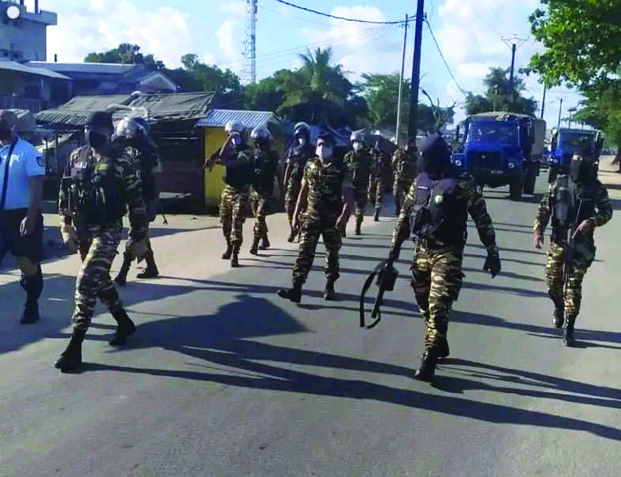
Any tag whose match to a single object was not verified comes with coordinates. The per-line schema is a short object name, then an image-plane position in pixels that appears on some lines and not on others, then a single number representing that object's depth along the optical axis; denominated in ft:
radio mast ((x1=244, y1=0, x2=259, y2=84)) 259.35
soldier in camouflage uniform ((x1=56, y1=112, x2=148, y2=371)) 20.02
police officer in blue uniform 22.88
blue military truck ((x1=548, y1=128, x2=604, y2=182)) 130.56
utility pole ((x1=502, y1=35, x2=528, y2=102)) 237.86
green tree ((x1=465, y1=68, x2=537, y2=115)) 246.27
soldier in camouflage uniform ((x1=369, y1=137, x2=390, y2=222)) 61.00
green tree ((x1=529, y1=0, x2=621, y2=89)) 99.50
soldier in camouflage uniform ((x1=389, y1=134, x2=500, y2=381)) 19.52
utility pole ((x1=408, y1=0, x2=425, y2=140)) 96.17
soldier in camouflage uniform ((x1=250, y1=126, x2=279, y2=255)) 38.60
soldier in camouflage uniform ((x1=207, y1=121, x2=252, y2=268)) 36.42
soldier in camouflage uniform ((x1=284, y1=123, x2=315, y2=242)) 42.68
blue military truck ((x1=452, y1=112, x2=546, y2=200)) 87.24
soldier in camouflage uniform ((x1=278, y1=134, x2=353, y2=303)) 28.50
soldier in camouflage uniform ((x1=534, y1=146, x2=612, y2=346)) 24.09
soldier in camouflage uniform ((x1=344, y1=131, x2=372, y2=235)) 51.19
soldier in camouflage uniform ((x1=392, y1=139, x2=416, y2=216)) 57.52
